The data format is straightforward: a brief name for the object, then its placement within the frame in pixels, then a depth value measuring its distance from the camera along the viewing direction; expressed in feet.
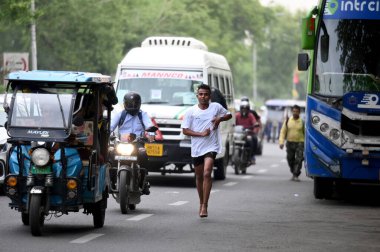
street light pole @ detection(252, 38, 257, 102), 332.86
